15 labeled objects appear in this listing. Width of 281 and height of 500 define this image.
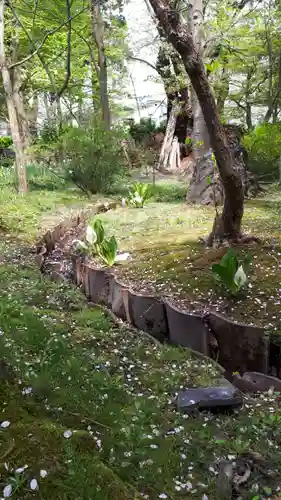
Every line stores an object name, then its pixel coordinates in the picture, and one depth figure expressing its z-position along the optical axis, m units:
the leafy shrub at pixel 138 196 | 6.45
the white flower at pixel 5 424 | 1.21
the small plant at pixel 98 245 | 3.60
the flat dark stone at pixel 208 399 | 1.79
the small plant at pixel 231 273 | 2.71
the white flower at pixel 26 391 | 1.44
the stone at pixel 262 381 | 2.10
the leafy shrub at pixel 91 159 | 7.07
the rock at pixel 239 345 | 2.34
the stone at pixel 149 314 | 2.79
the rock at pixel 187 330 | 2.53
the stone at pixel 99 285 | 3.28
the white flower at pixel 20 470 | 1.06
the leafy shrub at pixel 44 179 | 7.99
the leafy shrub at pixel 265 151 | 8.00
